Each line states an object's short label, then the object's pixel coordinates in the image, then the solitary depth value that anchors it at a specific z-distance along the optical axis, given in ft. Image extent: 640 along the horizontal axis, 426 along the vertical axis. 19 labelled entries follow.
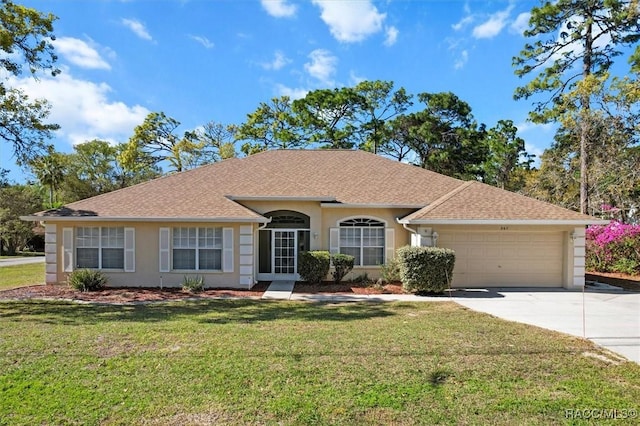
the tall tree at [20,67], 39.63
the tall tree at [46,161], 45.39
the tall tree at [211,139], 125.39
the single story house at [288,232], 45.01
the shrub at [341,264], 46.73
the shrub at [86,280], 42.58
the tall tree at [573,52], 68.49
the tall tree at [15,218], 113.56
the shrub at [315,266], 46.52
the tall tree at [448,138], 106.83
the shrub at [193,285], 42.98
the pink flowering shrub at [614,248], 57.82
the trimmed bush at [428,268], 41.14
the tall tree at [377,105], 110.01
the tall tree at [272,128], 110.01
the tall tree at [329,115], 108.58
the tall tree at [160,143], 122.83
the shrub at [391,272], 47.23
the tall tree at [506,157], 118.21
